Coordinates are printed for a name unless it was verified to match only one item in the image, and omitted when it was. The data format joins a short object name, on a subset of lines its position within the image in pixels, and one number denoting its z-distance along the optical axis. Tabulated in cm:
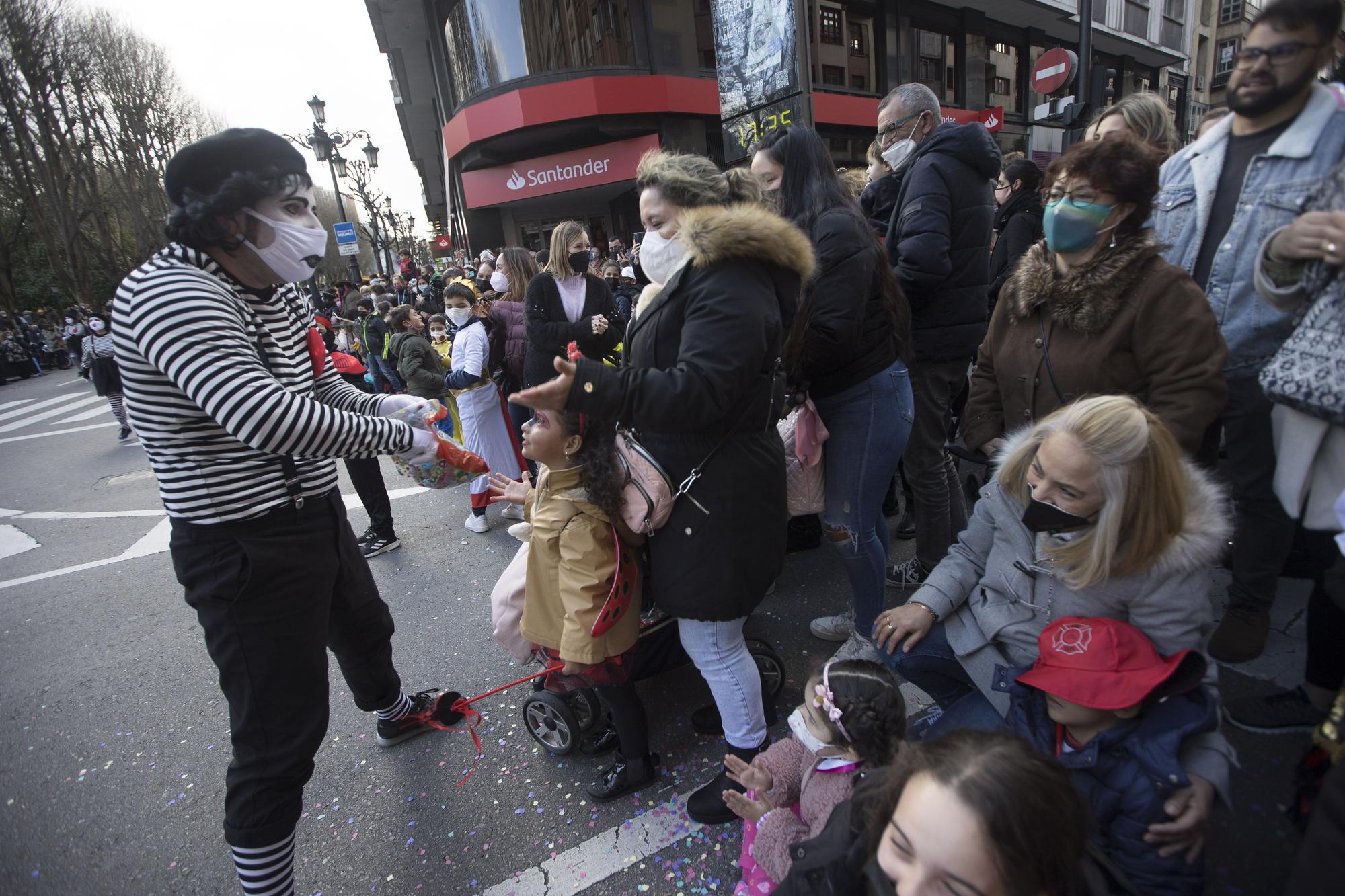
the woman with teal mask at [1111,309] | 188
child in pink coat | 162
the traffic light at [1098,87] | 745
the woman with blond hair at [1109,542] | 153
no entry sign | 899
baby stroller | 238
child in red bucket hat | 138
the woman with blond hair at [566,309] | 416
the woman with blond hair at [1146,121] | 287
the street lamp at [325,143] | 1541
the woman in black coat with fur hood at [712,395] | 160
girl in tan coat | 188
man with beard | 187
